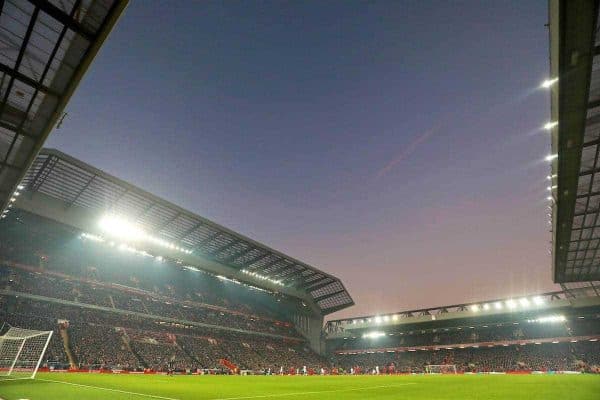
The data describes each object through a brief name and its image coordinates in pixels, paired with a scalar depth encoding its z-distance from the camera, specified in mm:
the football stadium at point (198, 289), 11945
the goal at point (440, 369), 56516
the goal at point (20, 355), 25761
